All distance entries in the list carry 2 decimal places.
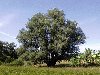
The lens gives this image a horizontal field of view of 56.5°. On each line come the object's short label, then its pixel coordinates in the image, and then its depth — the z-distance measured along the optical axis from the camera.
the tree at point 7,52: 25.36
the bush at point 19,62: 23.02
